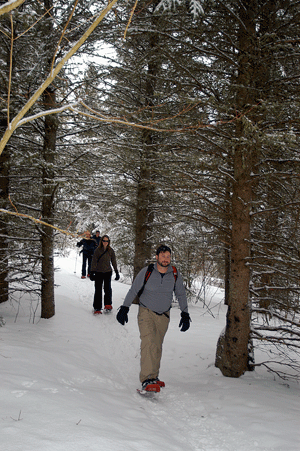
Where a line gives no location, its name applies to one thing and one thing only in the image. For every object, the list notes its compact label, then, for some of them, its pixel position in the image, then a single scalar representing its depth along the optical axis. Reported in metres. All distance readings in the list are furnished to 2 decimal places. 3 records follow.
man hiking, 4.39
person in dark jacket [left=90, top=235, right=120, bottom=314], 8.34
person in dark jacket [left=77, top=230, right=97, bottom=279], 12.42
